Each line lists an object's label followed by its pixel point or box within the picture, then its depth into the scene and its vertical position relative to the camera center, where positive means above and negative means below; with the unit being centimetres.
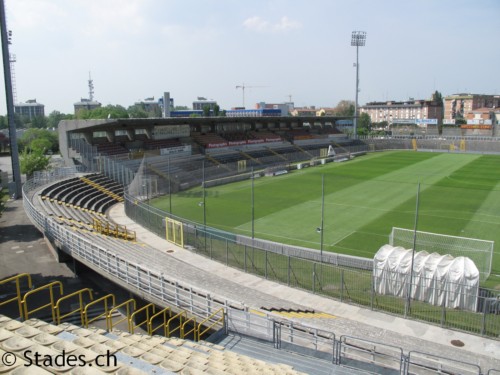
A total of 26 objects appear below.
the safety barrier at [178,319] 1382 -659
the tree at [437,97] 19114 +1022
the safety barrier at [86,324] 1133 -523
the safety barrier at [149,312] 1550 -707
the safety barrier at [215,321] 1239 -580
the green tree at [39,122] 15885 +64
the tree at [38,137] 8569 -265
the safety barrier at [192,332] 1207 -619
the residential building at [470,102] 19575 +801
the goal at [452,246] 2092 -666
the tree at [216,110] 13969 +388
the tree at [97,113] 13300 +316
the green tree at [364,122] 14996 -39
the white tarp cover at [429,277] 1631 -610
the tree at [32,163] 4275 -385
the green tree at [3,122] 14738 +70
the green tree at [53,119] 17118 +186
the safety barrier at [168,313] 1464 -661
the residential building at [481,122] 10494 -89
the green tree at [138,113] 17528 +400
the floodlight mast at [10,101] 3431 +187
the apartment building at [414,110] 18450 +451
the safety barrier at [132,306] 1642 -720
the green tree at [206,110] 14100 +378
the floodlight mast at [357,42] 8844 +1608
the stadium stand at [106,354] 608 -382
